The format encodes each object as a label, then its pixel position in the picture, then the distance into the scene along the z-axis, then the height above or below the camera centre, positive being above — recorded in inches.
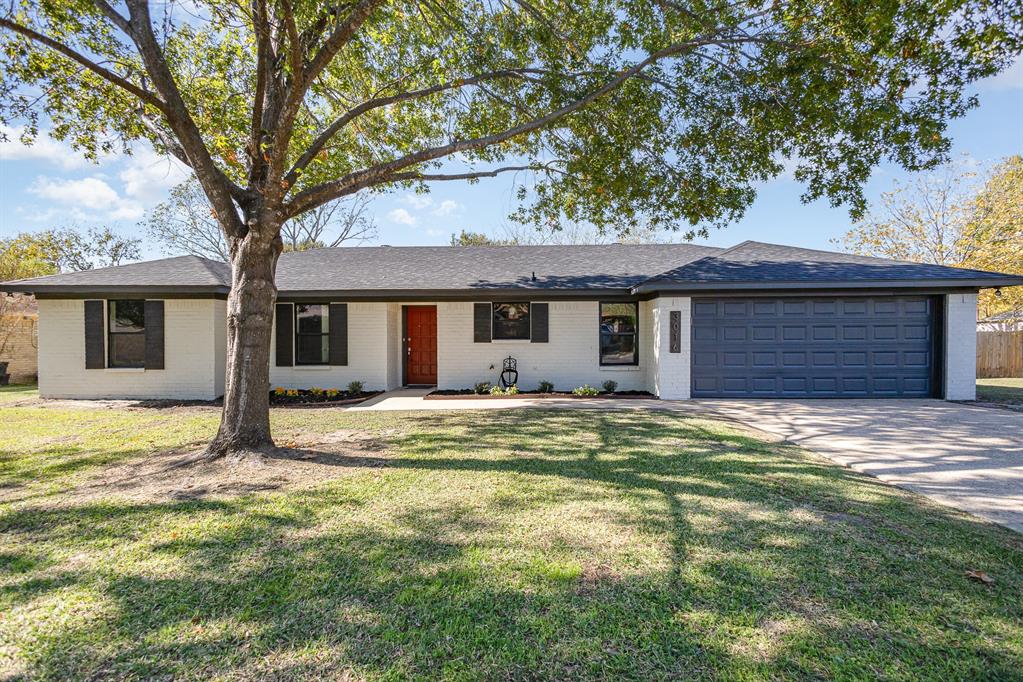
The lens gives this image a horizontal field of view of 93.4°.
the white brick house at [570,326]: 410.0 +9.2
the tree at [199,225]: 1067.9 +262.1
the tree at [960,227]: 709.9 +179.3
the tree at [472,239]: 1331.2 +274.6
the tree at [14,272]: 605.9 +109.0
